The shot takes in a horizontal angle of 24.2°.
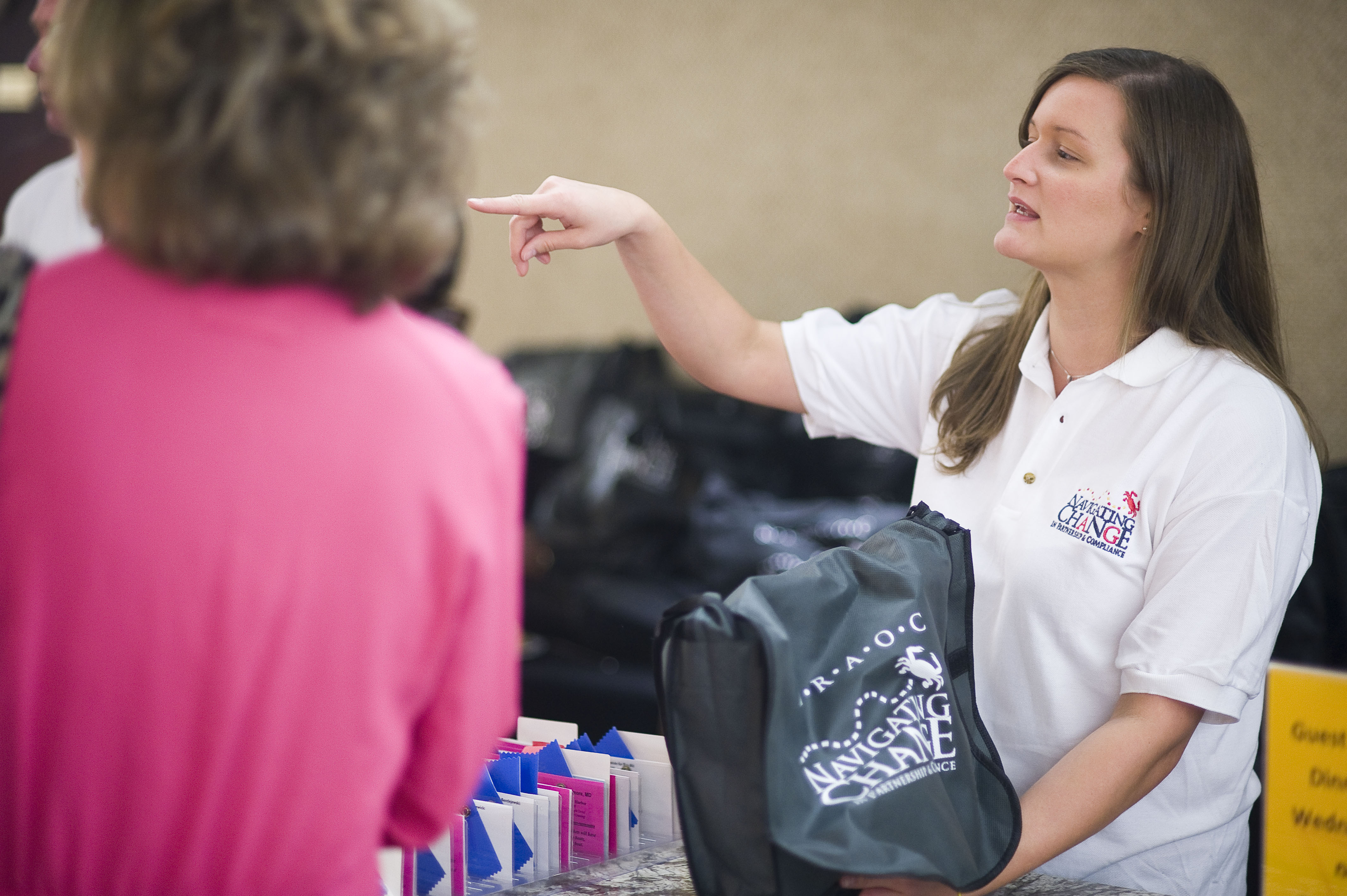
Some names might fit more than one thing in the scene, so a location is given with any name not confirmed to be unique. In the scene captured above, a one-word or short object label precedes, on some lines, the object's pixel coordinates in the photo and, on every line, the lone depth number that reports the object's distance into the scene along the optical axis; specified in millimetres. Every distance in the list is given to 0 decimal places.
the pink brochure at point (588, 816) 3228
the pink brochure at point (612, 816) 3244
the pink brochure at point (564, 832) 3209
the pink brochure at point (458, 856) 3130
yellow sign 3612
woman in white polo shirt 3192
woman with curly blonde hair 2559
